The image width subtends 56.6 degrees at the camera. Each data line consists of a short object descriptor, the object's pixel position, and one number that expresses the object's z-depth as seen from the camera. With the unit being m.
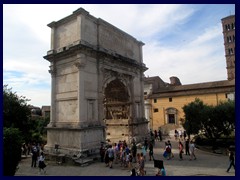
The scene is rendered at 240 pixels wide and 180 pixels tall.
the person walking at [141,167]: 10.86
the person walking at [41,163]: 12.13
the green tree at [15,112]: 19.80
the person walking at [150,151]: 14.27
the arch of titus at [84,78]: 15.28
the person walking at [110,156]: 12.95
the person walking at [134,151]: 13.99
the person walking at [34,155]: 14.03
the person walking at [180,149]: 14.35
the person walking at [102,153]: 14.71
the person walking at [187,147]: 15.51
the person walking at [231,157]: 11.02
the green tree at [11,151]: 9.77
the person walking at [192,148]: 14.19
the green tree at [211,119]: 18.36
